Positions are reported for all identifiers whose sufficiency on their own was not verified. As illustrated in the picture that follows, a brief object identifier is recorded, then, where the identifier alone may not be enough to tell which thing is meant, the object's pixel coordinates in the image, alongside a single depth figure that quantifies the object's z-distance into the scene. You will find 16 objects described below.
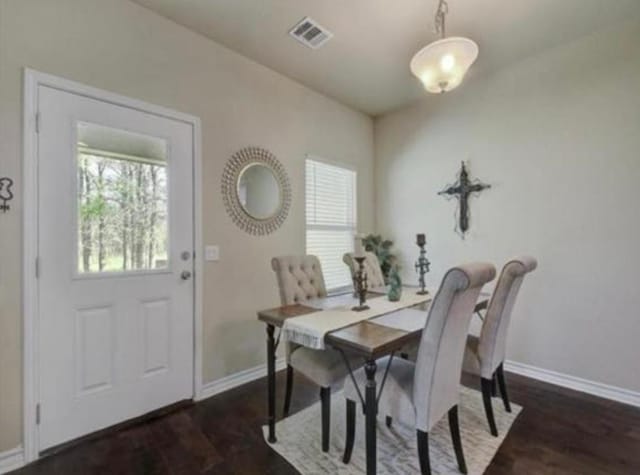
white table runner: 1.74
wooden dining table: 1.53
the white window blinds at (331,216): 3.62
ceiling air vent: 2.51
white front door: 1.98
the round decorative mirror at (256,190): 2.85
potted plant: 3.96
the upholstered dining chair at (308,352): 1.95
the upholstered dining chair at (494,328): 2.07
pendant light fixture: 1.86
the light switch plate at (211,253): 2.67
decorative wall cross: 3.35
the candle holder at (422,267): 2.62
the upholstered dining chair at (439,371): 1.48
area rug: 1.81
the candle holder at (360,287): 2.14
